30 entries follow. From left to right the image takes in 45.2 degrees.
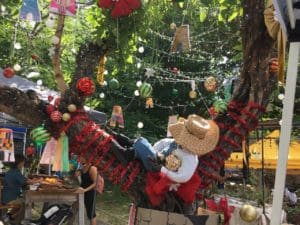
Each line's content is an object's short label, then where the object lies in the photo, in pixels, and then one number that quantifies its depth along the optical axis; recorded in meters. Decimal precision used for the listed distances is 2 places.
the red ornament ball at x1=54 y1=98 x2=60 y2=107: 3.06
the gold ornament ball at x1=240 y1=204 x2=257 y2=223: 2.91
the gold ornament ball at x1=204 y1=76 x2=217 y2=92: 3.80
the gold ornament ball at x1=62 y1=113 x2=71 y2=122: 2.98
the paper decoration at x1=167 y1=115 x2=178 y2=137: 4.25
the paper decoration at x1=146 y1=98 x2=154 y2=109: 5.46
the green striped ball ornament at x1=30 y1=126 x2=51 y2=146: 2.95
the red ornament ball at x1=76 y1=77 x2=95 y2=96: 3.07
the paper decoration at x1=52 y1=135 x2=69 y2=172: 3.03
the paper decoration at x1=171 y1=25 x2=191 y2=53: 4.29
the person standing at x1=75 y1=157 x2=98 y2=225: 6.33
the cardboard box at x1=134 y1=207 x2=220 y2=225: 2.95
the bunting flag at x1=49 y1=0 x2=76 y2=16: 3.31
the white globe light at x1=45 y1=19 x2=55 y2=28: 3.62
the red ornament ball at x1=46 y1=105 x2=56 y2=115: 3.01
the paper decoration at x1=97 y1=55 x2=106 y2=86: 3.81
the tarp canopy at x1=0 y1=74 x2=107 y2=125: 6.93
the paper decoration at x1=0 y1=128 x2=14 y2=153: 7.90
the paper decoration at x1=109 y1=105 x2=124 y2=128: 4.95
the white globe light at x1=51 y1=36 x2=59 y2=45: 3.26
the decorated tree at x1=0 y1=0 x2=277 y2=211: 3.01
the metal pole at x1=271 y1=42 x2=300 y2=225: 2.03
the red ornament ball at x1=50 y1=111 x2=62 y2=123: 2.96
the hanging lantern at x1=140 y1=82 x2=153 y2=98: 4.51
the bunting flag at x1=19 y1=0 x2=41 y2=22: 3.58
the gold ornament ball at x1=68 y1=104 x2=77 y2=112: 3.02
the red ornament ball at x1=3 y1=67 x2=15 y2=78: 3.46
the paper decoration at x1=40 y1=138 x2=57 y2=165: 3.13
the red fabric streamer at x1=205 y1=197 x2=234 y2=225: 3.20
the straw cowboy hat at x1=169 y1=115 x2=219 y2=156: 2.98
